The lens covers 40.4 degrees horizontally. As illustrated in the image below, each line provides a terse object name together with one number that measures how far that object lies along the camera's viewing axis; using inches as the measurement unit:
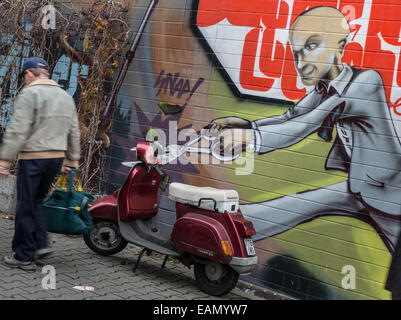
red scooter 202.8
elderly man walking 197.8
